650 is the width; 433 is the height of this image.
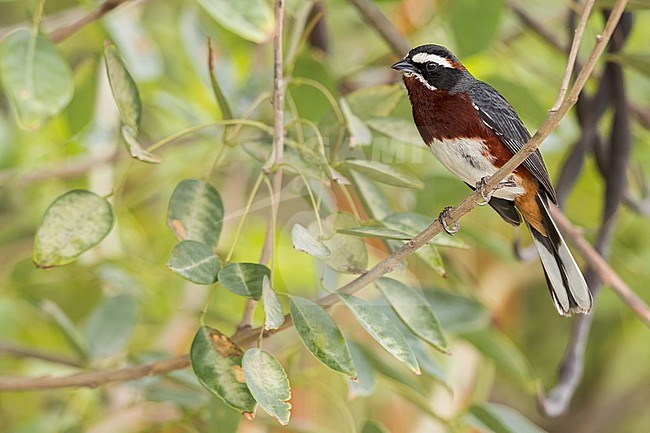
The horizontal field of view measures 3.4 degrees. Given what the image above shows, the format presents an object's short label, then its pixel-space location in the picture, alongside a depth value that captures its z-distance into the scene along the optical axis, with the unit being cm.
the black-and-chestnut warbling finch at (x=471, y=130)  425
